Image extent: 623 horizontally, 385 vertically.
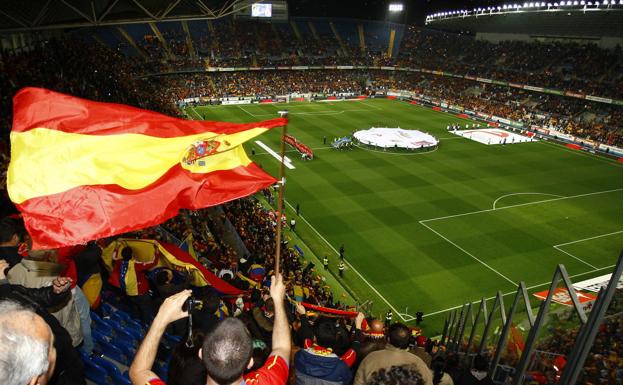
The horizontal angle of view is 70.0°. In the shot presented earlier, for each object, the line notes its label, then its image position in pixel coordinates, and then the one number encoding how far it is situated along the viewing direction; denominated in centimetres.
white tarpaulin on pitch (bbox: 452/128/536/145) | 4497
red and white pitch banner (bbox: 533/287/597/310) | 649
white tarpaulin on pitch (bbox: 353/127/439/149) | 4062
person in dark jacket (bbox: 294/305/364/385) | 402
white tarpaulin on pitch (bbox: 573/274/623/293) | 1909
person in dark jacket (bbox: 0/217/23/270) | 588
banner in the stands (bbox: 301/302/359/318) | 966
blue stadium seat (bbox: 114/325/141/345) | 652
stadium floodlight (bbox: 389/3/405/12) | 7844
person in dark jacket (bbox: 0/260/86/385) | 317
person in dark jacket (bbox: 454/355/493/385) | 552
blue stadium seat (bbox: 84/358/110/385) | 536
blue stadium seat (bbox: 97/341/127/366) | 627
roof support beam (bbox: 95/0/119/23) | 1730
